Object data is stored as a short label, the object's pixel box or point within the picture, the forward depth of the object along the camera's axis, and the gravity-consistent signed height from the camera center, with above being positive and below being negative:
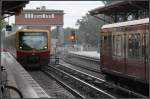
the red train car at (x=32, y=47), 33.84 -0.84
